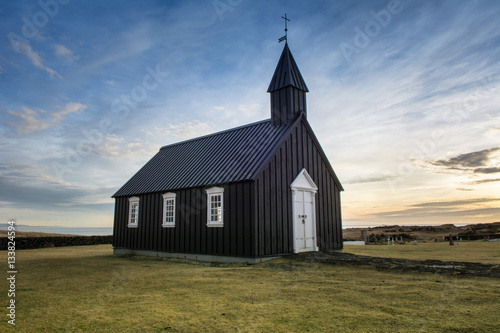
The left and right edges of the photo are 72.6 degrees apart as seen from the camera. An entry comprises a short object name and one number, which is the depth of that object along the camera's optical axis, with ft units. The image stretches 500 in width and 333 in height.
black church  46.11
